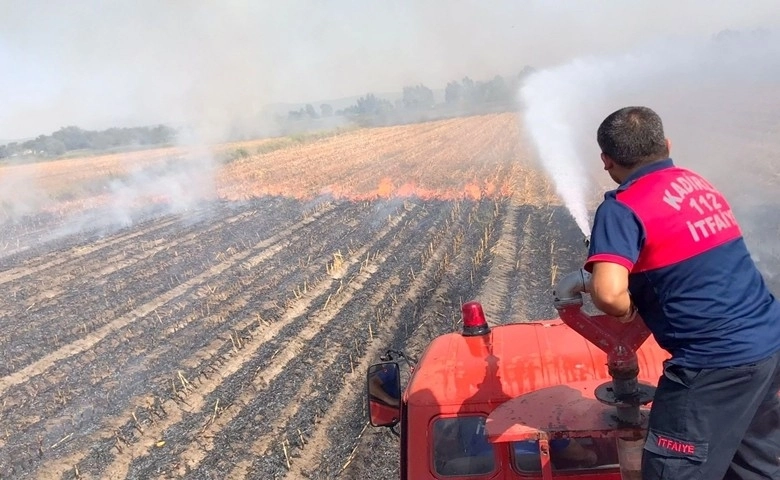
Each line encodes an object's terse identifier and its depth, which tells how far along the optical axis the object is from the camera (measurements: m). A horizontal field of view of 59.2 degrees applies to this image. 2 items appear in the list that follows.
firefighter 1.99
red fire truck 2.28
